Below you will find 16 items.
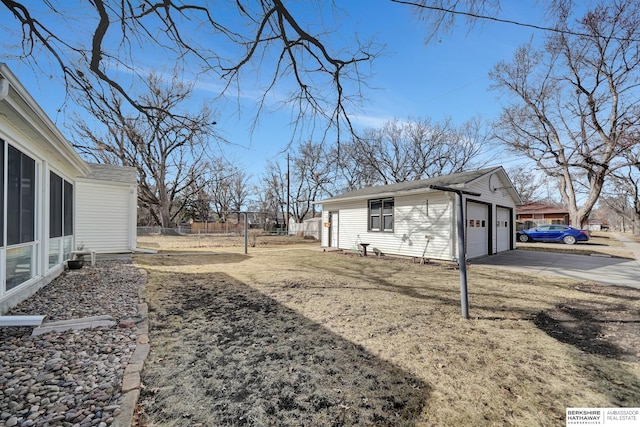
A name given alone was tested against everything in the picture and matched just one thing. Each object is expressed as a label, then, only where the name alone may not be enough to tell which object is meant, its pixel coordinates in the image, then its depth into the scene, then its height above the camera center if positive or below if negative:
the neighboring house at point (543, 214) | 29.61 +0.36
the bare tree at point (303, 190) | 32.91 +3.38
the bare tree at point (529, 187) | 38.20 +4.12
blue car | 16.81 -1.04
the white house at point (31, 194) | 3.71 +0.41
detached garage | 9.84 +0.01
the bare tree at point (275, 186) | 35.02 +4.11
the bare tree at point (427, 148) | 25.88 +6.45
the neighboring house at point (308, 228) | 25.65 -1.08
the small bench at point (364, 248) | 11.87 -1.28
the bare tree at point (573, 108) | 16.22 +7.29
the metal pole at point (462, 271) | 4.05 -0.77
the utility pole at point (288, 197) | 29.50 +2.16
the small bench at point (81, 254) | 7.92 -1.03
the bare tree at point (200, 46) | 3.58 +2.31
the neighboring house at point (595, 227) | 50.47 -1.74
